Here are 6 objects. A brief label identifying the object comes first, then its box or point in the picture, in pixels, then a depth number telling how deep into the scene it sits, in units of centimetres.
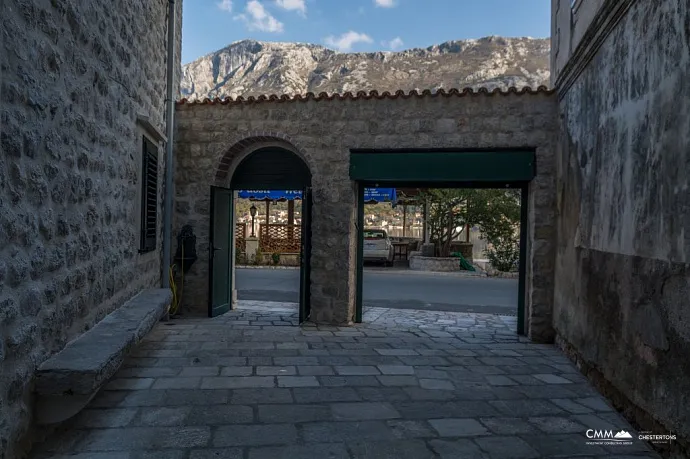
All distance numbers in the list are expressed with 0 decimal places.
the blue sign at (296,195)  1611
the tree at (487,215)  1655
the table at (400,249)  2102
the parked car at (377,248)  1825
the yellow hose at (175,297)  750
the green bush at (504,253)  1600
